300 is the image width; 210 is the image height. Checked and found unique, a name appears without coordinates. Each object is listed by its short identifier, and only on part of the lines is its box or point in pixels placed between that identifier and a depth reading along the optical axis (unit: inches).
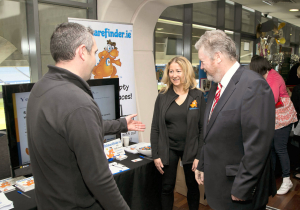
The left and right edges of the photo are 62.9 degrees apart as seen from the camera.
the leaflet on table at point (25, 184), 62.2
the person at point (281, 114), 118.6
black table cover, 74.0
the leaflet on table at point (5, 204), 52.2
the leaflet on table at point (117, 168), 72.2
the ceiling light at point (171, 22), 175.6
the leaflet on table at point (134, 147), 89.4
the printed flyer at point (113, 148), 81.7
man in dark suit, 51.6
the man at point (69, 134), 37.2
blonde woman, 83.0
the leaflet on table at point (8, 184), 62.9
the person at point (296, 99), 133.8
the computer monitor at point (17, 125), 62.0
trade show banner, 107.0
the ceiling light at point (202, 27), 206.9
